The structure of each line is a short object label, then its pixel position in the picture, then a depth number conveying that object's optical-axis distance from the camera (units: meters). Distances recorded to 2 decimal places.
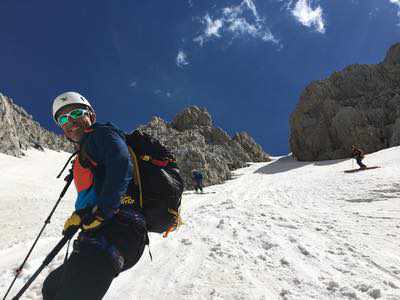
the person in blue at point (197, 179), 21.27
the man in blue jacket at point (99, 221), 2.04
